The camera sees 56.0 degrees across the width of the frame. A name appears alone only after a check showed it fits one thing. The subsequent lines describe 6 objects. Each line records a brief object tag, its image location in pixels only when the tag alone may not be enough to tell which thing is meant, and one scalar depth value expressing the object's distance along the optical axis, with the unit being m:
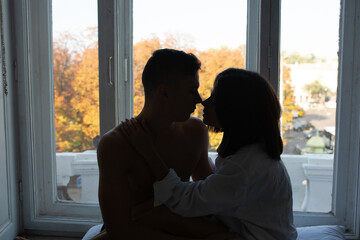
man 1.24
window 1.98
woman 1.12
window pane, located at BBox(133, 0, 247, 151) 2.06
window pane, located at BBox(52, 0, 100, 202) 2.14
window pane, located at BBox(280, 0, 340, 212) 2.01
